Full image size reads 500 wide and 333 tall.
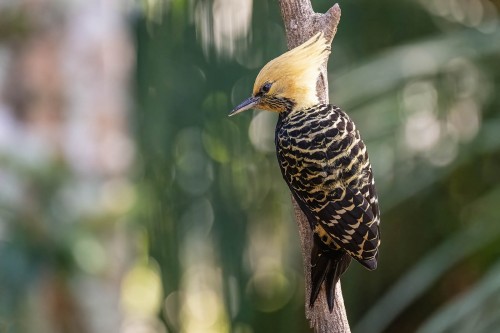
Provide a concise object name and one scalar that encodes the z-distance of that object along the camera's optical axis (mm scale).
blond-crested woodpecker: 5457
